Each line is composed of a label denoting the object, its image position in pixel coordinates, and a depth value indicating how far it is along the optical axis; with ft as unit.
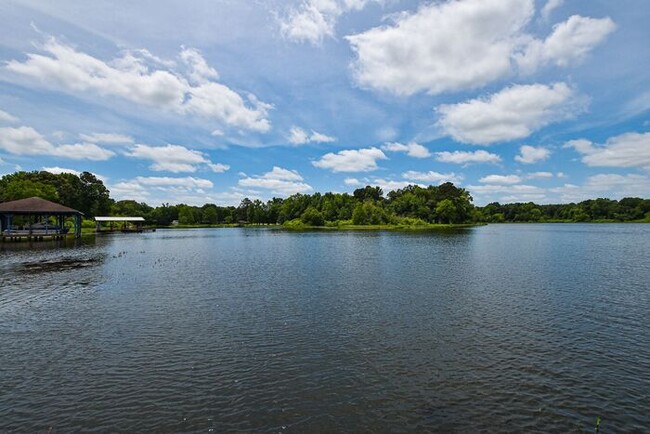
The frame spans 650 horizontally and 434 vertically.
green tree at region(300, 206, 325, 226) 617.21
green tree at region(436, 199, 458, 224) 584.11
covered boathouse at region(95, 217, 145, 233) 404.10
